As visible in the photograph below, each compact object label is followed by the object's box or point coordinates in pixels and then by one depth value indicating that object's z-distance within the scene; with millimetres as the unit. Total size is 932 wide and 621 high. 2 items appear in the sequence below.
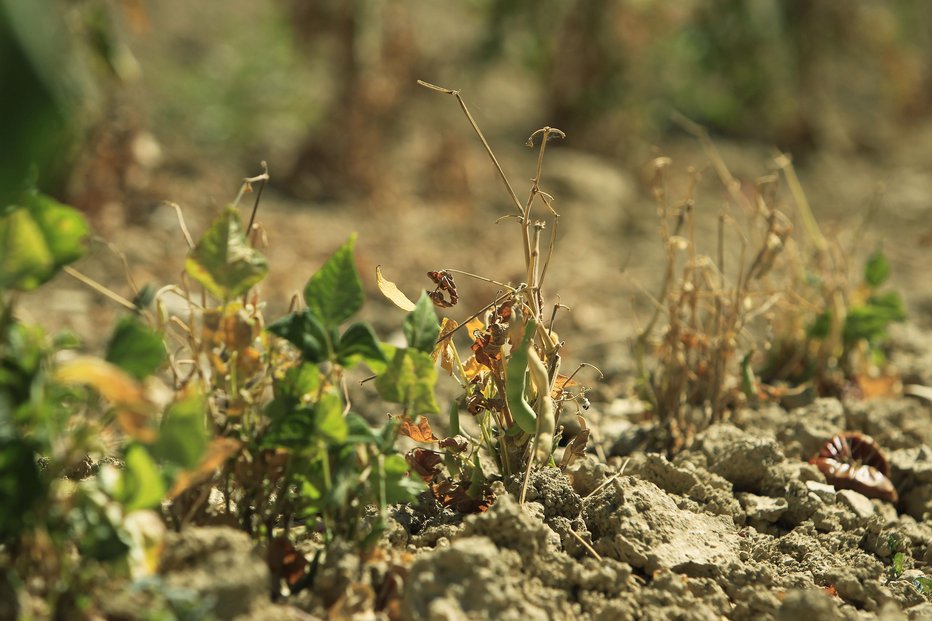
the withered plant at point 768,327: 3188
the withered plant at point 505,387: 2863
